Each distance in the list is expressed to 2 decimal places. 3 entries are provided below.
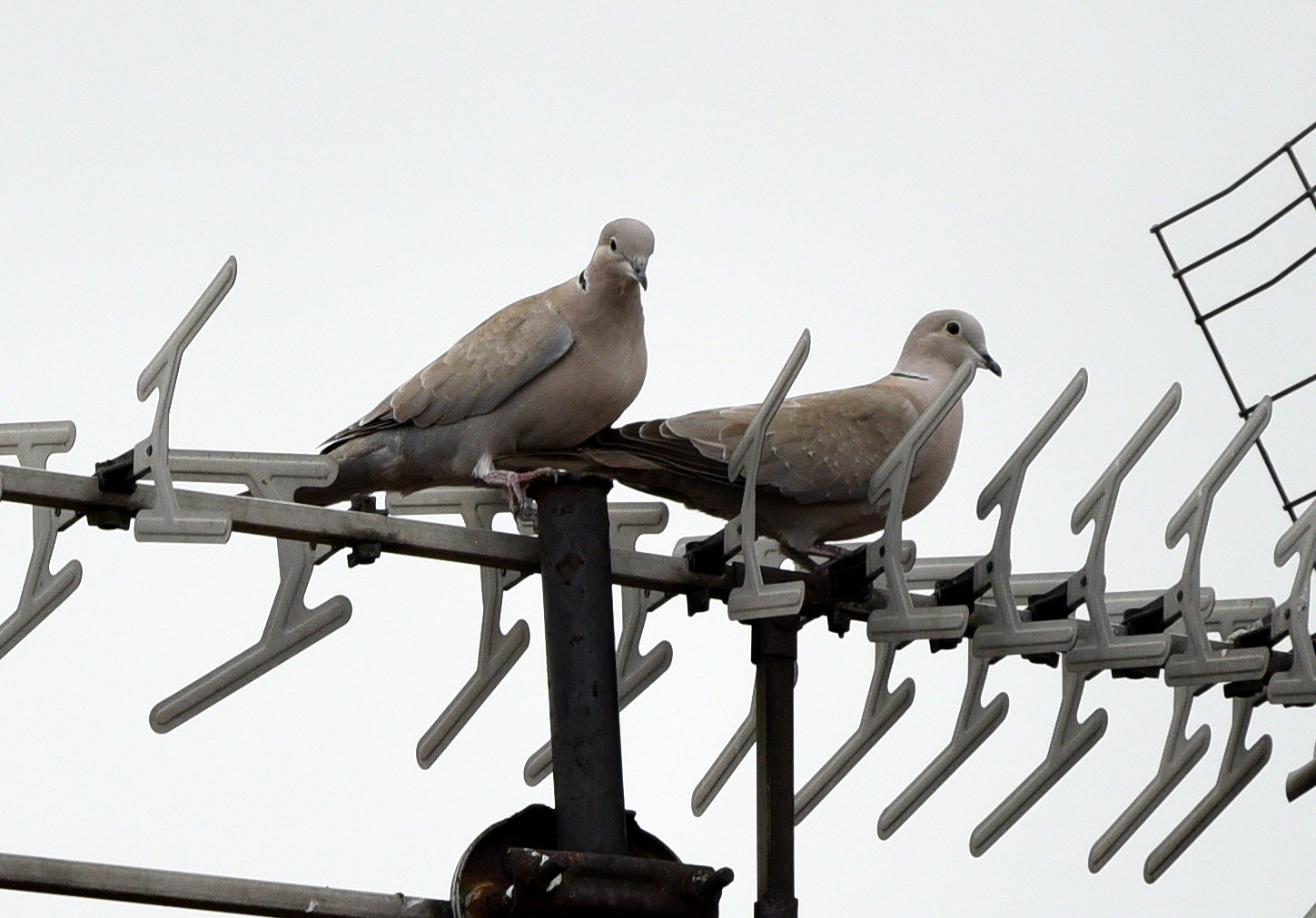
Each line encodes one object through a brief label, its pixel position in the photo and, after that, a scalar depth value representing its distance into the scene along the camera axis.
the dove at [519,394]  14.40
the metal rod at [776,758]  11.16
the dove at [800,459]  14.14
